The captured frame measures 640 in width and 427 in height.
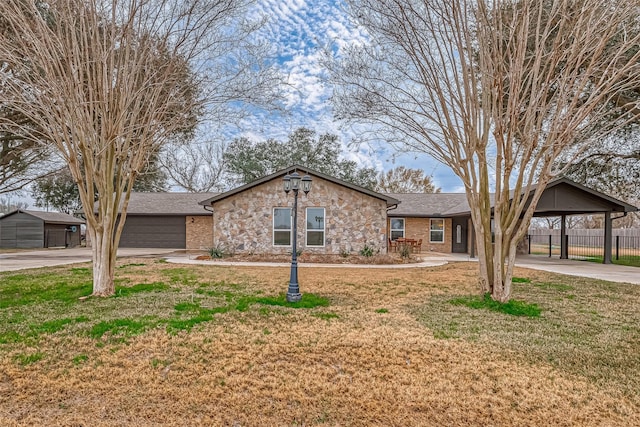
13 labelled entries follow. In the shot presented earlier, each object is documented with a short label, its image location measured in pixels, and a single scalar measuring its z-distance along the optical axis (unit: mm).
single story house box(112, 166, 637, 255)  14234
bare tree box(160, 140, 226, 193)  30844
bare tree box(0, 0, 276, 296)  5996
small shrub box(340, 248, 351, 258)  14940
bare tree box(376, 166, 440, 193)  36156
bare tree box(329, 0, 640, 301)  5516
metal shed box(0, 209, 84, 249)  21719
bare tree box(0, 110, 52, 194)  13758
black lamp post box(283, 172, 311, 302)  6738
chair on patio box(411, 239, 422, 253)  17772
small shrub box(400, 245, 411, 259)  15088
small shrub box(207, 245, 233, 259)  14656
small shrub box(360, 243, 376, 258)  14938
